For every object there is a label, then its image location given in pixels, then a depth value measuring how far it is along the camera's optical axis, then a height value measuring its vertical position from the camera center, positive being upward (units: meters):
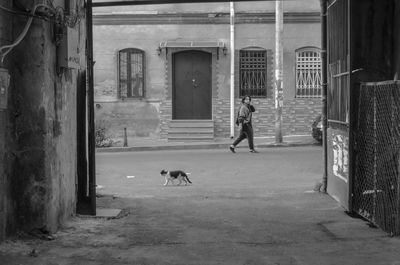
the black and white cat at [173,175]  12.91 -1.44
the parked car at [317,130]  22.59 -0.90
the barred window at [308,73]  25.33 +1.34
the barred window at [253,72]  25.48 +1.41
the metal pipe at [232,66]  25.17 +1.64
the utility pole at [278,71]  23.11 +1.33
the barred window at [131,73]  25.62 +1.41
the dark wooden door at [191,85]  25.72 +0.90
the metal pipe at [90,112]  8.66 -0.07
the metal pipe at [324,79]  10.84 +0.47
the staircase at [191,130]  24.95 -0.97
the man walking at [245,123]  20.33 -0.56
